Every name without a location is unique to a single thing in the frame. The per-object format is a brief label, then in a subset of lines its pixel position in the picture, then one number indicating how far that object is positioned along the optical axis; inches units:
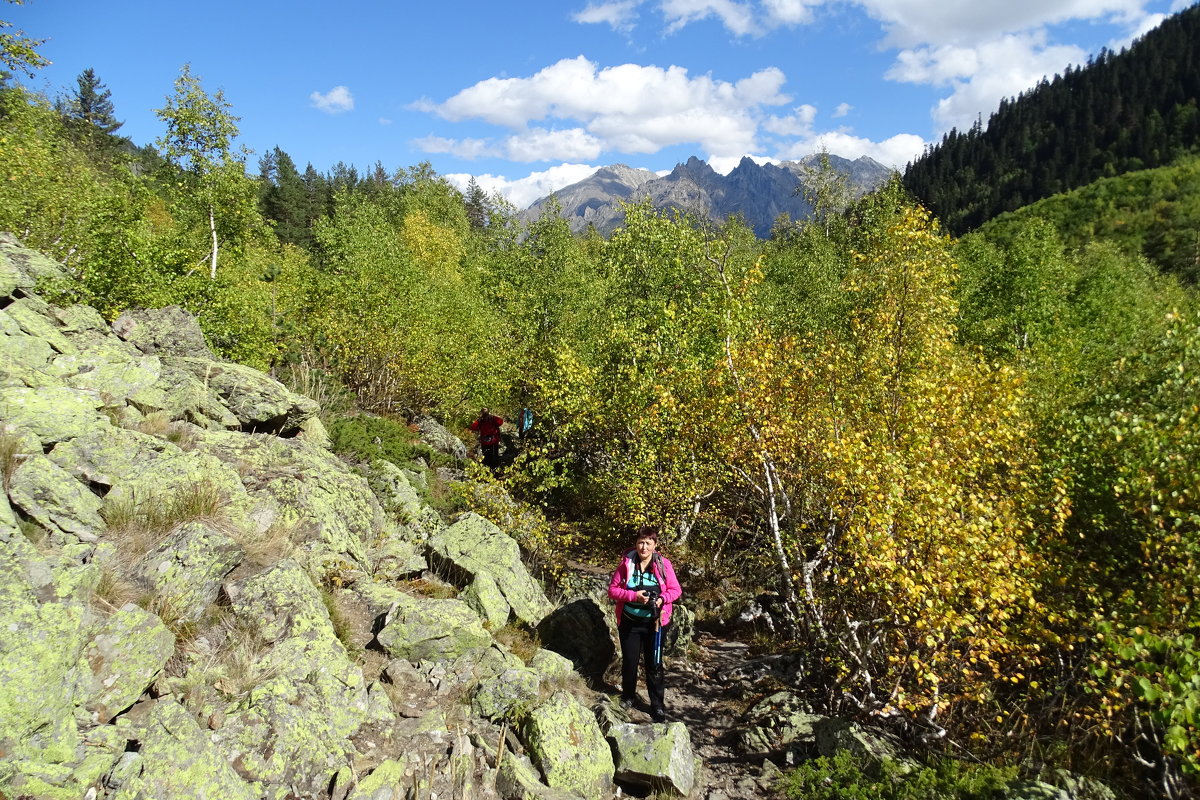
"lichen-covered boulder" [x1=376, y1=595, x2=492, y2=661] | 302.8
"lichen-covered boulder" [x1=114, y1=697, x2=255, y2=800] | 171.8
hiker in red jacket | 745.6
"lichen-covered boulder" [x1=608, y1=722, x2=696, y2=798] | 285.4
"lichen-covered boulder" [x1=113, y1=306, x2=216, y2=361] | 474.6
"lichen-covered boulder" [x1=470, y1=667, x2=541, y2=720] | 286.5
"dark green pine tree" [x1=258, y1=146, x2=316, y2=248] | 2736.2
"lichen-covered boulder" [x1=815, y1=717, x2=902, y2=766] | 283.7
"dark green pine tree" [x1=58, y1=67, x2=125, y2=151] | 2566.4
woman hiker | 328.5
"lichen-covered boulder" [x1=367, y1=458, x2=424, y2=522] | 494.6
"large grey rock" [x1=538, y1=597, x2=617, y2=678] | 402.9
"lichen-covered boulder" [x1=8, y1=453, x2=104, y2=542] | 232.5
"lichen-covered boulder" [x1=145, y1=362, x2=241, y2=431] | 379.2
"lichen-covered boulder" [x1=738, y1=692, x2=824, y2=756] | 332.2
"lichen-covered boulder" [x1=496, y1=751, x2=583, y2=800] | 247.3
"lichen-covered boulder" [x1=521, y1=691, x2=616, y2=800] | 271.9
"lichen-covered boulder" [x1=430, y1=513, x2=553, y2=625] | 415.2
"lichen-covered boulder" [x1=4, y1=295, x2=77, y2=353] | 340.2
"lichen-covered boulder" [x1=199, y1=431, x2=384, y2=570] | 353.7
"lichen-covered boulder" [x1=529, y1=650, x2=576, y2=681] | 344.5
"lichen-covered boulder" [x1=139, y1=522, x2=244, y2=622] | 243.9
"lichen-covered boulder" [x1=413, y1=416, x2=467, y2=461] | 828.2
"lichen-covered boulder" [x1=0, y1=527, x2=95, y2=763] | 160.2
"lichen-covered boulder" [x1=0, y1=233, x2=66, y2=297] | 353.4
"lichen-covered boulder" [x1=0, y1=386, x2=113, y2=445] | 269.9
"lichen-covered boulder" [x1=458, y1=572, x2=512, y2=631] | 379.6
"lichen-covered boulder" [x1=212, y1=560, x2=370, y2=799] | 206.7
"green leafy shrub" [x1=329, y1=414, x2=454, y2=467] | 590.6
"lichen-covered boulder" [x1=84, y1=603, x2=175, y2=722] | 188.5
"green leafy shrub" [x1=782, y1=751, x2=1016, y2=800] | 249.0
